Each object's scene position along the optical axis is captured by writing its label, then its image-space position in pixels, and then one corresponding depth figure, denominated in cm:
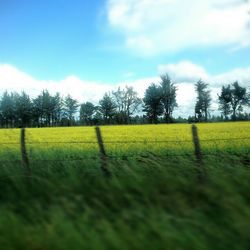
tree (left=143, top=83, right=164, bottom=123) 10312
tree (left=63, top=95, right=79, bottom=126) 13200
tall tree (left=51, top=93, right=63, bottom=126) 12621
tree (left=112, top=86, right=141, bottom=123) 11444
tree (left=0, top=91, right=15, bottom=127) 11988
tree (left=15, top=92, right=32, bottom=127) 11850
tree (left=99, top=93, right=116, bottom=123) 11712
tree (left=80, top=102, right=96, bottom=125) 12900
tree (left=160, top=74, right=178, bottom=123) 10188
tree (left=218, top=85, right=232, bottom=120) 10550
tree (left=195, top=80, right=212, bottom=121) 10231
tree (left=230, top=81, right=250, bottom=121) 10350
